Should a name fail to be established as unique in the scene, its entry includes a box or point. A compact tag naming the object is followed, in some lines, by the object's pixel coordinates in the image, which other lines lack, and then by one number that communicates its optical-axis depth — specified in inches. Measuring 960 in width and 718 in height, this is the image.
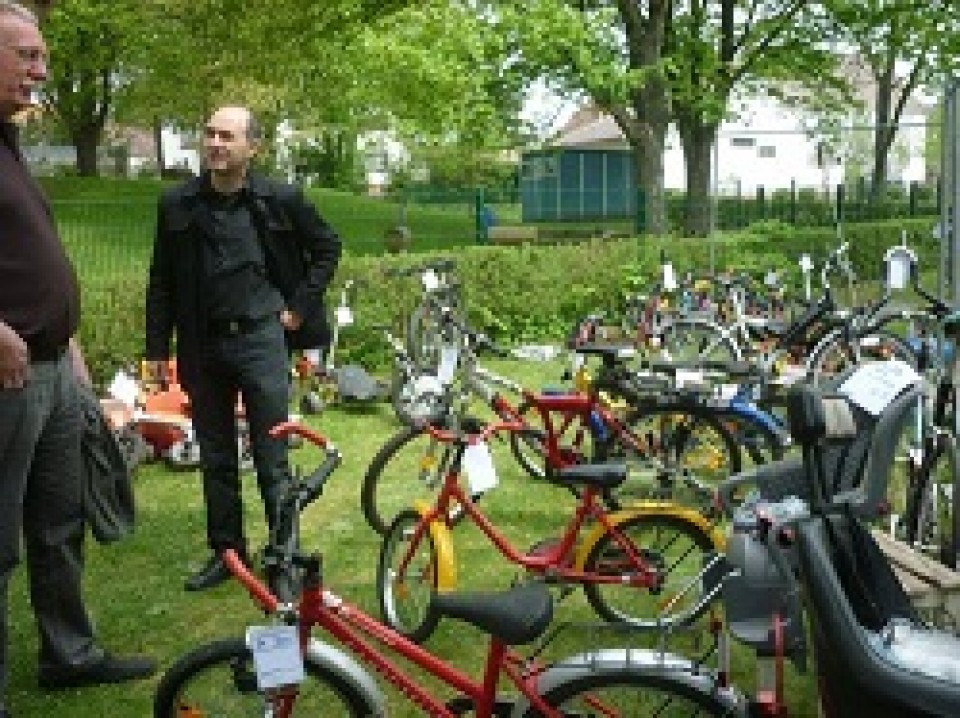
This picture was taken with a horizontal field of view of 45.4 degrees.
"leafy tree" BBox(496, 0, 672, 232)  534.6
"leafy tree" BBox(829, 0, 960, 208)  687.7
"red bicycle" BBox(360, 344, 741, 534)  192.2
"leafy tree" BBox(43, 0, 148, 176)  865.5
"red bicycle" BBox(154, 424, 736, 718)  98.0
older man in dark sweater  116.2
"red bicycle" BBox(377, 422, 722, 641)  150.8
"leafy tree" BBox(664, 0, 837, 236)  651.5
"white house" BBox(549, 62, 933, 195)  523.5
